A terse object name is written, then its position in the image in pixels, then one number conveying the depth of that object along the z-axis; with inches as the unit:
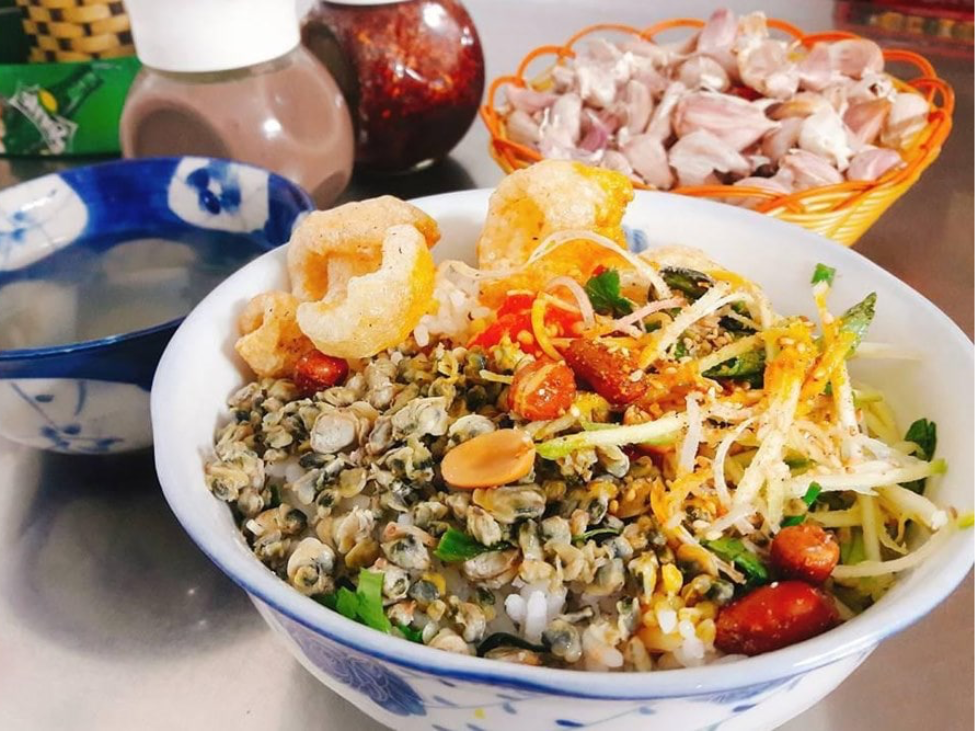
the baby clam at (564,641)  4.8
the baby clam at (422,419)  5.7
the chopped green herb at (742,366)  6.1
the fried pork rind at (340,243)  6.6
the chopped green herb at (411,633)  4.9
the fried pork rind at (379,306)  6.0
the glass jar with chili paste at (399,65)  10.8
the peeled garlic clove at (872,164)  9.5
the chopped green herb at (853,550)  5.5
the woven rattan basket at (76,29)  11.9
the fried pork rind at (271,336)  6.4
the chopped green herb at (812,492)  5.4
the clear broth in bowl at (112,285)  7.7
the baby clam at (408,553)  5.1
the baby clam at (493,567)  5.2
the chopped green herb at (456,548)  5.2
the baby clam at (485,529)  5.2
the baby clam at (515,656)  4.8
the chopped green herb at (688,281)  6.6
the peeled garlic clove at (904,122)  10.3
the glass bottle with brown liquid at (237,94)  8.7
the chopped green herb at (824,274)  6.9
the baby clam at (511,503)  5.2
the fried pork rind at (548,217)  6.6
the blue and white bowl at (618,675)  4.2
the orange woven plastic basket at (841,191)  8.8
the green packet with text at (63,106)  12.1
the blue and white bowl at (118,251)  7.2
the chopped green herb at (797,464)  5.6
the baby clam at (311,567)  5.1
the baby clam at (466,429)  5.7
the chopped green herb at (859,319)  6.2
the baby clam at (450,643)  4.8
